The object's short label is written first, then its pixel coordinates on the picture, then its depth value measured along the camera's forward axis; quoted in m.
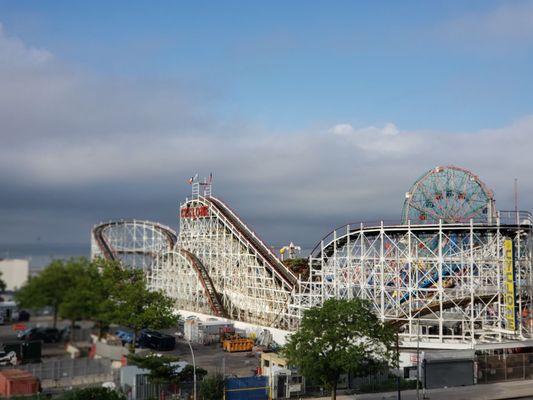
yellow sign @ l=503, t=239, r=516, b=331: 41.62
